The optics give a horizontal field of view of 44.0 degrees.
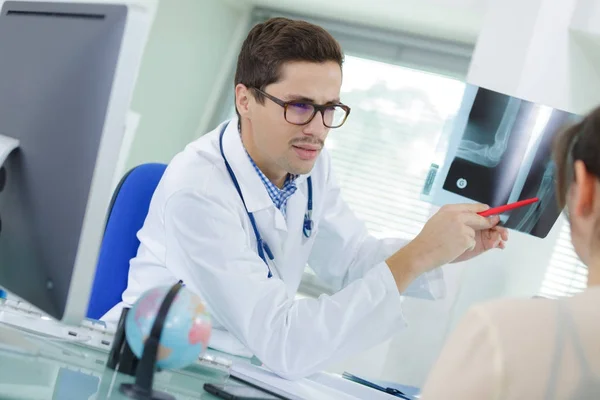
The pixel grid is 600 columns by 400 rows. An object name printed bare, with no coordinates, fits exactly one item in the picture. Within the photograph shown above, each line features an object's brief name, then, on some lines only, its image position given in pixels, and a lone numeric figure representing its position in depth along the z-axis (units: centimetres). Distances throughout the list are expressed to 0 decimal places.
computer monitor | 92
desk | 98
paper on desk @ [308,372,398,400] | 141
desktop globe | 100
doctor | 147
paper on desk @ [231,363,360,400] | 127
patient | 78
